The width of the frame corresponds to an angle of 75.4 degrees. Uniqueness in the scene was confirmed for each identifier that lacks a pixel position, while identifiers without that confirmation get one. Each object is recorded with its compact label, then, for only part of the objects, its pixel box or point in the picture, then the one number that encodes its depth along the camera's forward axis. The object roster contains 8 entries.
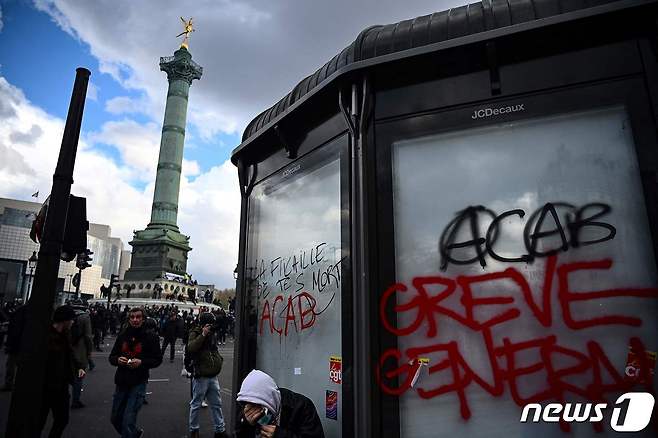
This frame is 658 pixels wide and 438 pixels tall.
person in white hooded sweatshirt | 2.81
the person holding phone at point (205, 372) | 5.51
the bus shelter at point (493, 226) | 2.84
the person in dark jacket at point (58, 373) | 4.49
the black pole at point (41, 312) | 3.29
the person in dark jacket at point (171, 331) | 13.47
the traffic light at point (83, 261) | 15.71
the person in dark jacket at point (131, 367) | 4.89
